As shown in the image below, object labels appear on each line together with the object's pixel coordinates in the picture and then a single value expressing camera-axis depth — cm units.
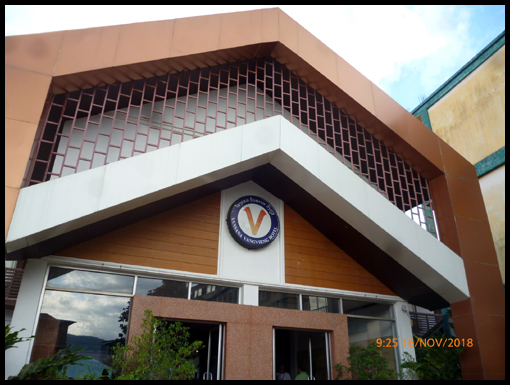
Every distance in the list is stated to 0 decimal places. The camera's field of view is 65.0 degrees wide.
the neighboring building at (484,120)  1321
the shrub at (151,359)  674
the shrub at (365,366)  877
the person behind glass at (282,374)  941
